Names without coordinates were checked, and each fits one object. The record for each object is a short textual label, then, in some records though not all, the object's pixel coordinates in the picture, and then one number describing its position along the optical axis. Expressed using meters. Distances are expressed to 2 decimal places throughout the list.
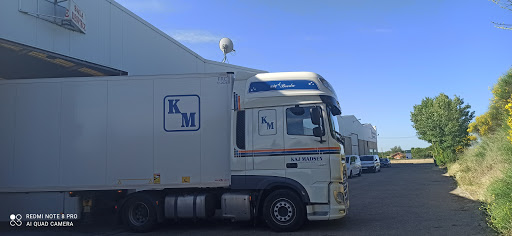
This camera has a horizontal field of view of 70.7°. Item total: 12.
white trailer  8.02
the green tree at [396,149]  130.90
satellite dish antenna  22.66
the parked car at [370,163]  36.00
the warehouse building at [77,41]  10.20
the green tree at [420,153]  93.61
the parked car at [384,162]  51.03
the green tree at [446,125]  28.58
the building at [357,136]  52.28
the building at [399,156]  101.40
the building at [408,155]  92.76
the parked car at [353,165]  27.42
